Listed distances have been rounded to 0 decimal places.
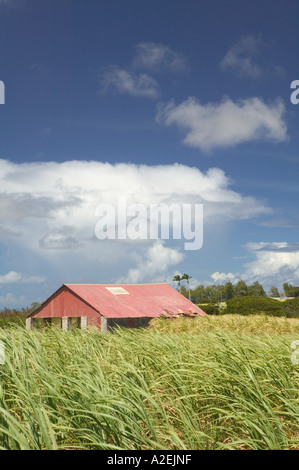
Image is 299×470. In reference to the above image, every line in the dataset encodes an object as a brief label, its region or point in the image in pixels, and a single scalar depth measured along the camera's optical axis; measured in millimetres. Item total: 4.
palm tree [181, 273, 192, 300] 102125
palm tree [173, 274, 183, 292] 107738
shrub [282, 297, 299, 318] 36241
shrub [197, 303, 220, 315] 43100
